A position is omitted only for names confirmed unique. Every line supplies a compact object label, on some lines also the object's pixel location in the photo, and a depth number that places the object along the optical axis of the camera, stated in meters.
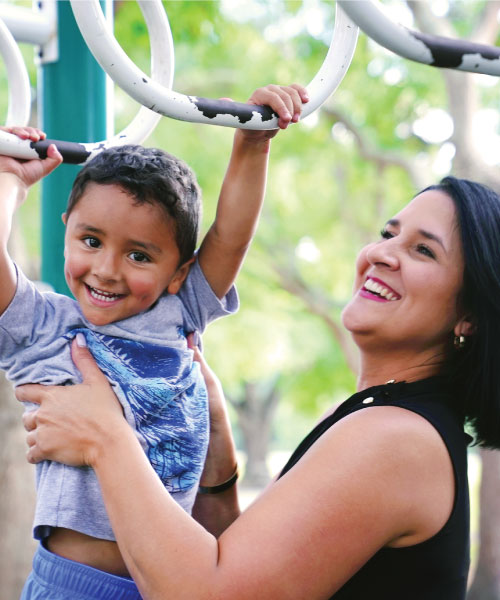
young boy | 1.47
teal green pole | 1.86
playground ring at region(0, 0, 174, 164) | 1.32
